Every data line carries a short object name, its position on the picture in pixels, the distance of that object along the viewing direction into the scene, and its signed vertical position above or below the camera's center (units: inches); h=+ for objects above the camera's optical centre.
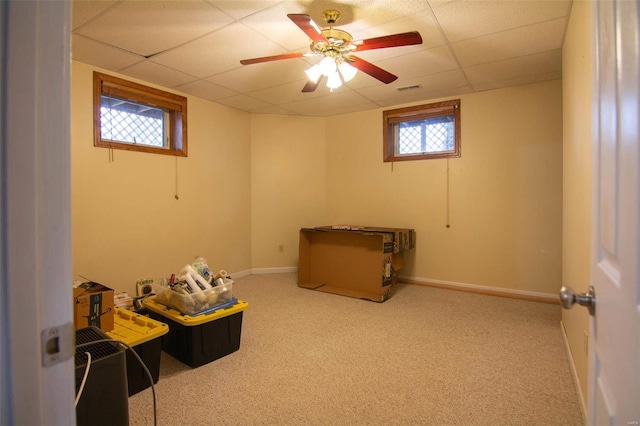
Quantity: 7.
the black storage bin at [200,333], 83.7 -33.8
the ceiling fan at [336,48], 76.2 +44.1
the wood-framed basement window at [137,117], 122.3 +41.4
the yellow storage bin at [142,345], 71.9 -31.4
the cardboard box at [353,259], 141.3 -23.4
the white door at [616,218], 19.7 -0.5
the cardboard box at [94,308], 78.1 -24.4
